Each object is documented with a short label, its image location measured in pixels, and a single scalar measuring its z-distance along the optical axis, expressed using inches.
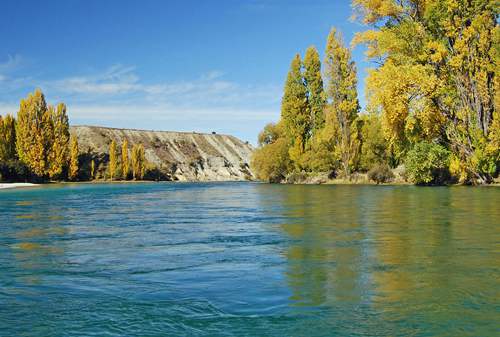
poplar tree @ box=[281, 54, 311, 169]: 2450.8
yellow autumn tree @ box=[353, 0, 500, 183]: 1307.8
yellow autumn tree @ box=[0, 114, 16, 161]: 3191.4
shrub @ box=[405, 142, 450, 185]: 1452.9
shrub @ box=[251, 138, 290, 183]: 2568.9
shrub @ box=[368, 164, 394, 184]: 1973.4
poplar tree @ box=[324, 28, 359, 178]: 2112.5
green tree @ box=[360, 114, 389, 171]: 2121.1
